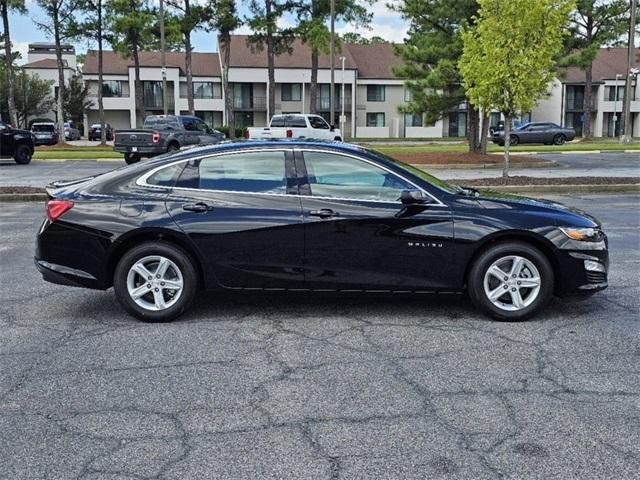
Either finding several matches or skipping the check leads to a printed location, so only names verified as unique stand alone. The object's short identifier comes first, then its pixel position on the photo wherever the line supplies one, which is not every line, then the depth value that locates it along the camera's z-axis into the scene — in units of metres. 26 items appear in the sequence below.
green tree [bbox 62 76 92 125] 68.19
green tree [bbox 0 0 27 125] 38.22
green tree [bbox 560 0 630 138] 39.69
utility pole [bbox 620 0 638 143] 37.06
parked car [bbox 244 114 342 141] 29.84
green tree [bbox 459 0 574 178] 15.75
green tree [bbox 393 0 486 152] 24.88
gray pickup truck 24.66
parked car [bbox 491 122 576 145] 44.47
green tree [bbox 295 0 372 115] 37.66
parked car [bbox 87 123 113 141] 58.69
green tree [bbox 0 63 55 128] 66.75
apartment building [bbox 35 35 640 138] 64.38
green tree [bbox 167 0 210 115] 38.91
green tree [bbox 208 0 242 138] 38.78
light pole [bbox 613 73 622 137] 65.38
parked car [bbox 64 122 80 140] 58.67
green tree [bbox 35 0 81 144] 39.09
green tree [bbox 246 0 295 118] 39.34
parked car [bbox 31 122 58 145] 47.88
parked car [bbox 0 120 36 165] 24.59
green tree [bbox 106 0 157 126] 36.94
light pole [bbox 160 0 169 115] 32.44
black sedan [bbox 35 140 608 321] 5.81
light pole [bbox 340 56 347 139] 34.62
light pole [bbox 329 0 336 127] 34.72
